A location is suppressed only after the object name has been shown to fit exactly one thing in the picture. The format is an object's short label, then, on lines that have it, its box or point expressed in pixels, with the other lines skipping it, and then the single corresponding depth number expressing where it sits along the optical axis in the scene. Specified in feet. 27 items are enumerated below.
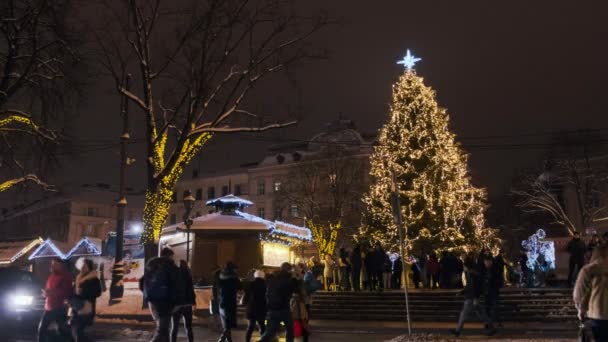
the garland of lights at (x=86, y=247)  110.27
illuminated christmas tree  105.29
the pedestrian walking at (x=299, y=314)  40.34
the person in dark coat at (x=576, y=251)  65.46
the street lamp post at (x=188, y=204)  78.58
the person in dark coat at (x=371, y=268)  77.46
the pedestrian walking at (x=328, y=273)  88.79
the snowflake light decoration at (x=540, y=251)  89.30
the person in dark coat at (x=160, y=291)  31.42
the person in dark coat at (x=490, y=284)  51.75
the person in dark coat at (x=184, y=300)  34.06
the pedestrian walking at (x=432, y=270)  82.74
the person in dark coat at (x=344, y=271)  83.35
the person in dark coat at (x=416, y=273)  90.63
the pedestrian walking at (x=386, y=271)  78.95
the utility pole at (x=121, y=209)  69.82
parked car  48.21
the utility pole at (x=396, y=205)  45.09
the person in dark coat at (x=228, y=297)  39.19
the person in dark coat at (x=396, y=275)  86.43
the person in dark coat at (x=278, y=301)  35.27
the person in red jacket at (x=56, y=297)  35.63
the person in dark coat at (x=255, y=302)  38.93
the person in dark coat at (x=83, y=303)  34.83
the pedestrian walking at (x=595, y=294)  24.59
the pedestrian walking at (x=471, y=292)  45.29
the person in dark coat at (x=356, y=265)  77.10
